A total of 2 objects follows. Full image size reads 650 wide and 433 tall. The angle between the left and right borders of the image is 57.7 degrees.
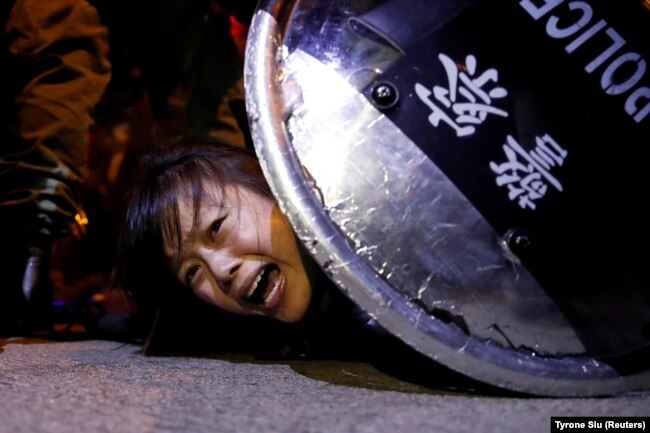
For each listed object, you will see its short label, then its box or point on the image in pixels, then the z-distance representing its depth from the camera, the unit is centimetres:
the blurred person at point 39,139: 128
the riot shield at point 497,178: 70
